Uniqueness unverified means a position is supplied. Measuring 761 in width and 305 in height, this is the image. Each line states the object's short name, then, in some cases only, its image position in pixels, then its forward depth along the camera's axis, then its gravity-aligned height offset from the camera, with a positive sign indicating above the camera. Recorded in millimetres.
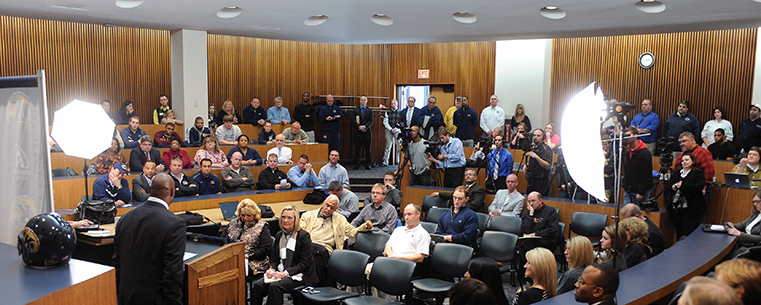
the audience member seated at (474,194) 7551 -973
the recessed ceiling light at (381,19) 8766 +1492
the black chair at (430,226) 6309 -1168
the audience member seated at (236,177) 8227 -839
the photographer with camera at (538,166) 8188 -652
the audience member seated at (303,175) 8680 -846
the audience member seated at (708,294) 2170 -653
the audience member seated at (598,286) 3160 -904
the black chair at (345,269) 4986 -1324
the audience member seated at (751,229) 5465 -1061
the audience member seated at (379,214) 6414 -1056
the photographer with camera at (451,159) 8867 -613
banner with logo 3596 -236
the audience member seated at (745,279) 2867 -785
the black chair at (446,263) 5109 -1304
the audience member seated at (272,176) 8492 -856
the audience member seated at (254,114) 11828 +81
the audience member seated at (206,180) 7918 -850
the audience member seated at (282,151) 9734 -553
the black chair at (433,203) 7941 -1150
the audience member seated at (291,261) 5082 -1264
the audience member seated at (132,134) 9141 -263
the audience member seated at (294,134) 10812 -300
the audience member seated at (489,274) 3863 -1024
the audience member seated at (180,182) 7496 -826
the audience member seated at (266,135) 10859 -316
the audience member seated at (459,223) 6203 -1140
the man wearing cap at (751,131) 9617 -184
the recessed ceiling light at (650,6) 7401 +1451
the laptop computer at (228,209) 6586 -1039
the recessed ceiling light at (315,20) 8859 +1501
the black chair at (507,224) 6570 -1190
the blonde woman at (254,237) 5406 -1116
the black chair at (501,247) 5832 -1291
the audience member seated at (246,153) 9078 -552
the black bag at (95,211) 5574 -898
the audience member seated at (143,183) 7023 -796
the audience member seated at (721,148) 9375 -454
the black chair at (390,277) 4785 -1321
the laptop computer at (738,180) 7070 -734
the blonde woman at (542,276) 3857 -1043
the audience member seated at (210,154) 8852 -559
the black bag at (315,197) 7926 -1070
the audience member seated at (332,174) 8820 -841
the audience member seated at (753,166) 7262 -575
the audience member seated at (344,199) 7246 -1025
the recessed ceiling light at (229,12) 8289 +1509
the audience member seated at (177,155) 8719 -560
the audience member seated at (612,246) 4473 -995
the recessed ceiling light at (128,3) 7531 +1481
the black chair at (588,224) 6746 -1216
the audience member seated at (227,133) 10383 -270
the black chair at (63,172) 7707 -724
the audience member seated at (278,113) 12203 +105
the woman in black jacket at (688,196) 6793 -889
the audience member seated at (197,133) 9805 -262
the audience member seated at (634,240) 4844 -1010
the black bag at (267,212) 6828 -1101
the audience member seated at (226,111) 11453 +133
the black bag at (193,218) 6152 -1063
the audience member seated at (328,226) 5746 -1070
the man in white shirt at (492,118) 11812 +17
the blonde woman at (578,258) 4152 -994
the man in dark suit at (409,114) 12211 +94
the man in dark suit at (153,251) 3527 -812
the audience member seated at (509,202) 7238 -1037
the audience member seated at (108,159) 7613 -544
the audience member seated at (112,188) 6617 -810
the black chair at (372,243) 5750 -1232
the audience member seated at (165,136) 9406 -299
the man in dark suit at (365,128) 12500 -206
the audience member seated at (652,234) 5461 -1088
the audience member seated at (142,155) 8258 -534
